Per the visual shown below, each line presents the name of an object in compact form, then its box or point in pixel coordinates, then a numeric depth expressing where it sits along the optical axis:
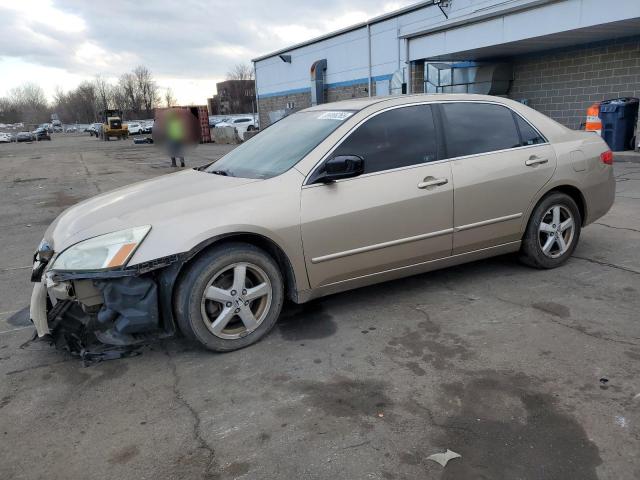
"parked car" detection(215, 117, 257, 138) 33.28
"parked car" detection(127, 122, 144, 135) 59.66
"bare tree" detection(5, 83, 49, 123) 121.99
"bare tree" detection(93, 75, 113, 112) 101.25
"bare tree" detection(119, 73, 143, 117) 89.38
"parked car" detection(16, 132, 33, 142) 61.56
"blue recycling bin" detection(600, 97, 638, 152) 12.27
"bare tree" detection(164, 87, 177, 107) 87.78
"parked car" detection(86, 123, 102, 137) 66.75
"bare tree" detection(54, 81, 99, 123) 107.85
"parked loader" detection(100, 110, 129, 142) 53.47
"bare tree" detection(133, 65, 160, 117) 92.12
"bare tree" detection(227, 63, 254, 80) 87.94
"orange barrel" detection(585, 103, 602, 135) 12.20
